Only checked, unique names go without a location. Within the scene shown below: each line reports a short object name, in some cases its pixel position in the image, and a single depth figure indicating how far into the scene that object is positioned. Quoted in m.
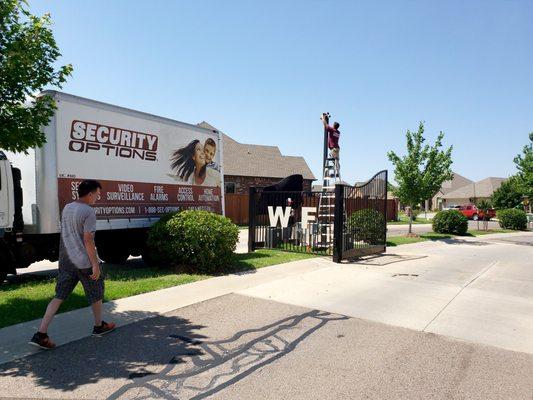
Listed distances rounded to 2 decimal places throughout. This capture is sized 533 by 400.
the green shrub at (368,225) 12.13
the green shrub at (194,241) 8.94
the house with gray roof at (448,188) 74.56
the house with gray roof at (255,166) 32.44
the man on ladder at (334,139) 14.66
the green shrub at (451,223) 23.88
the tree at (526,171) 31.12
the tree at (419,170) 21.62
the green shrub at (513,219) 31.95
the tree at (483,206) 38.63
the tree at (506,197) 48.62
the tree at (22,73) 5.29
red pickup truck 45.73
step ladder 12.83
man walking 4.65
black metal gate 12.38
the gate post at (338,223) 11.10
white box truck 7.89
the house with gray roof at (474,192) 64.31
